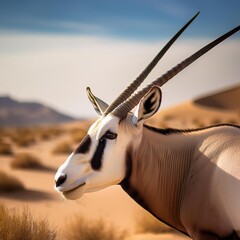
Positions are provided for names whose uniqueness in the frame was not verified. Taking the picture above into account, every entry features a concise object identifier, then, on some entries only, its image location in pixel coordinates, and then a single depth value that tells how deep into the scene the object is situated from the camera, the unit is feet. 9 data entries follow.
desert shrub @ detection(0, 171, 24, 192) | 30.99
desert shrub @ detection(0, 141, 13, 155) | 58.62
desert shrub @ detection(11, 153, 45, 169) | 43.98
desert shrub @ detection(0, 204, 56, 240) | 15.16
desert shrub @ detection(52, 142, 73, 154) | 59.36
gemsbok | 10.28
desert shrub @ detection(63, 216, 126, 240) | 19.25
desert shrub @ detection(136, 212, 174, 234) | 22.12
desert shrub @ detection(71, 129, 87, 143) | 72.34
